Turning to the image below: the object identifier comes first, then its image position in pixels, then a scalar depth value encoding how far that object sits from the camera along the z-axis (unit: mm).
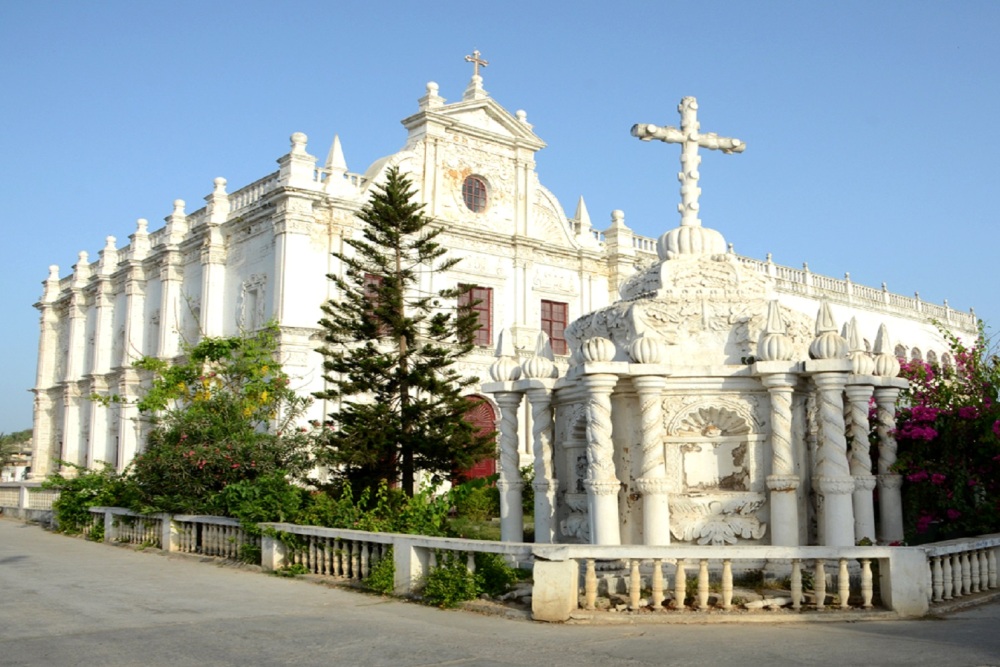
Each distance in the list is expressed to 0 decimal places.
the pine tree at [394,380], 15594
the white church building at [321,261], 21578
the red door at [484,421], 22562
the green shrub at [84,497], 15117
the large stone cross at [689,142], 8797
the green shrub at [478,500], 11621
